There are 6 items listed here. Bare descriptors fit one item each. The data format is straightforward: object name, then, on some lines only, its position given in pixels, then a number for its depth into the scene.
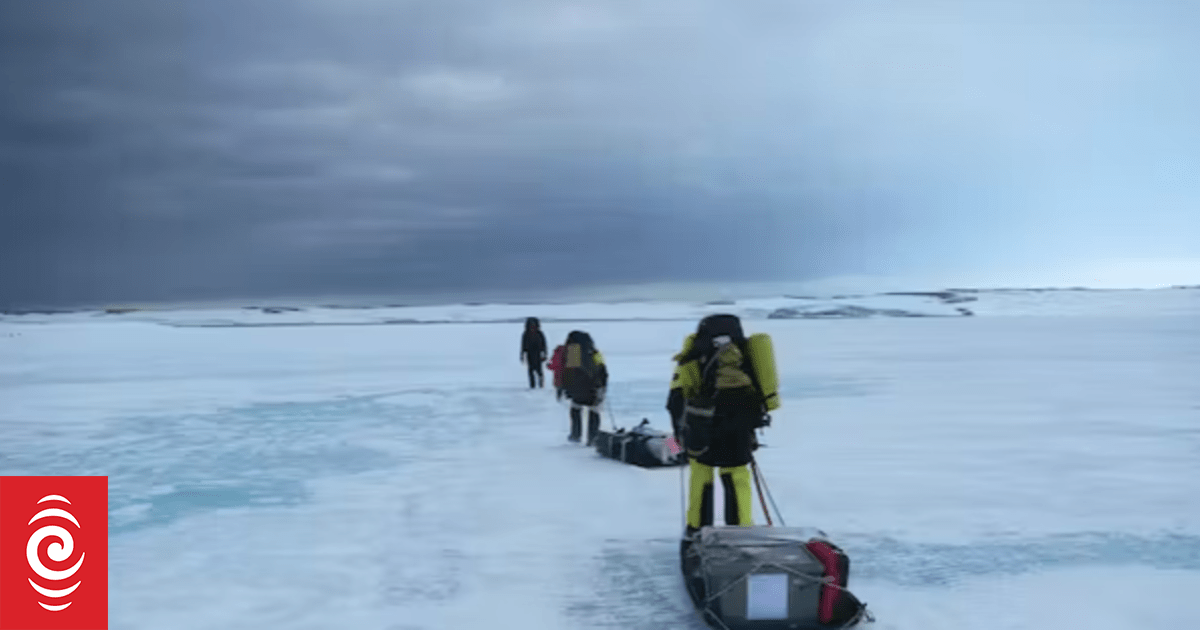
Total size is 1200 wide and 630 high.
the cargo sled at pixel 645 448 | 9.59
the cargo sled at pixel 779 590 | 4.73
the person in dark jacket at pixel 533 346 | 16.88
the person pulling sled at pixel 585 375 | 10.89
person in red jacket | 12.79
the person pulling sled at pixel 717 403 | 5.68
